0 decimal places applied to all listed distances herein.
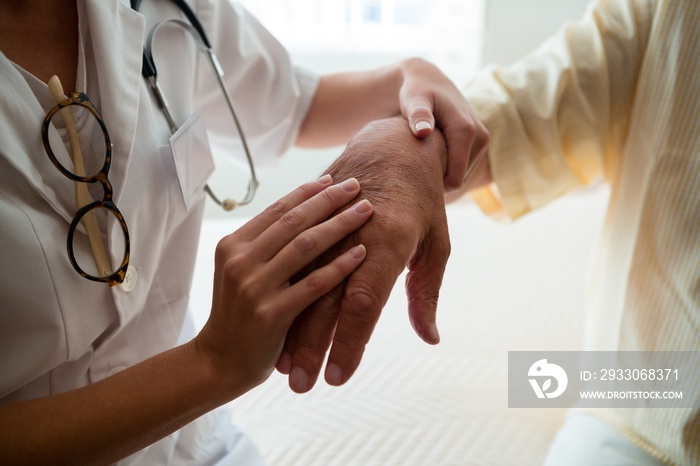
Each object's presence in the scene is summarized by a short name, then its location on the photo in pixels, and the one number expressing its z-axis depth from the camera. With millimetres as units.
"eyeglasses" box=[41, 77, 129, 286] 675
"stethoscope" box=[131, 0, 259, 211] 815
